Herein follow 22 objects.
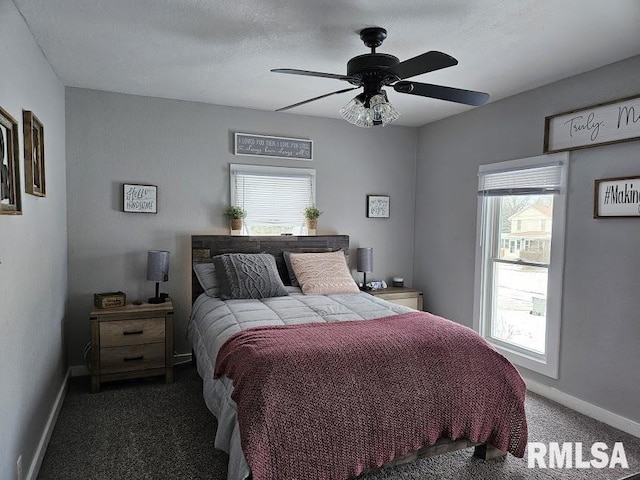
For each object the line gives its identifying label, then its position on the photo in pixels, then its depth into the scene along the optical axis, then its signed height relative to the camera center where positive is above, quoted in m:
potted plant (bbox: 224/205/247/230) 3.98 +0.03
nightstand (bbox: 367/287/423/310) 4.37 -0.79
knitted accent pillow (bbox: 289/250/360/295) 3.69 -0.48
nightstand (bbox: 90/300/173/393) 3.21 -1.00
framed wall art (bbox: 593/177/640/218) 2.73 +0.20
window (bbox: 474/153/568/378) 3.27 -0.30
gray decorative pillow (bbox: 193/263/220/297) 3.56 -0.52
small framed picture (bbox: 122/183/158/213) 3.68 +0.18
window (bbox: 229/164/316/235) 4.09 +0.25
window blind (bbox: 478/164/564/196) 3.27 +0.38
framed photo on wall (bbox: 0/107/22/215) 1.78 +0.22
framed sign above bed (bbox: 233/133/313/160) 4.07 +0.75
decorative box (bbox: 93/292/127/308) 3.34 -0.67
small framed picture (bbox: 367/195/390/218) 4.65 +0.18
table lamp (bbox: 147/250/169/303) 3.52 -0.41
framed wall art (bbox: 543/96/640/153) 2.75 +0.72
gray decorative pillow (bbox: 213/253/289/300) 3.38 -0.48
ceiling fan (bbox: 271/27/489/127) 2.26 +0.77
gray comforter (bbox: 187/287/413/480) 2.04 -0.67
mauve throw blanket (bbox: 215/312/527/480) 1.84 -0.84
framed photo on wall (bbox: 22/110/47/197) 2.20 +0.35
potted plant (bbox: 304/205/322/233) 4.28 +0.05
